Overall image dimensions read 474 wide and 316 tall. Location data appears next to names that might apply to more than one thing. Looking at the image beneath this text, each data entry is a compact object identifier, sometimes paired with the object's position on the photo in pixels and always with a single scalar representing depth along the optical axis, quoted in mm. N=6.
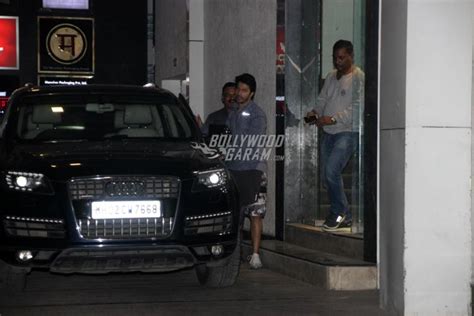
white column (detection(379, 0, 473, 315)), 11392
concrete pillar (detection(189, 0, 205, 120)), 26039
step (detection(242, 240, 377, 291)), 13960
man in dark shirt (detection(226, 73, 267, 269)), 16064
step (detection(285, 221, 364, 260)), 15247
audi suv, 12500
